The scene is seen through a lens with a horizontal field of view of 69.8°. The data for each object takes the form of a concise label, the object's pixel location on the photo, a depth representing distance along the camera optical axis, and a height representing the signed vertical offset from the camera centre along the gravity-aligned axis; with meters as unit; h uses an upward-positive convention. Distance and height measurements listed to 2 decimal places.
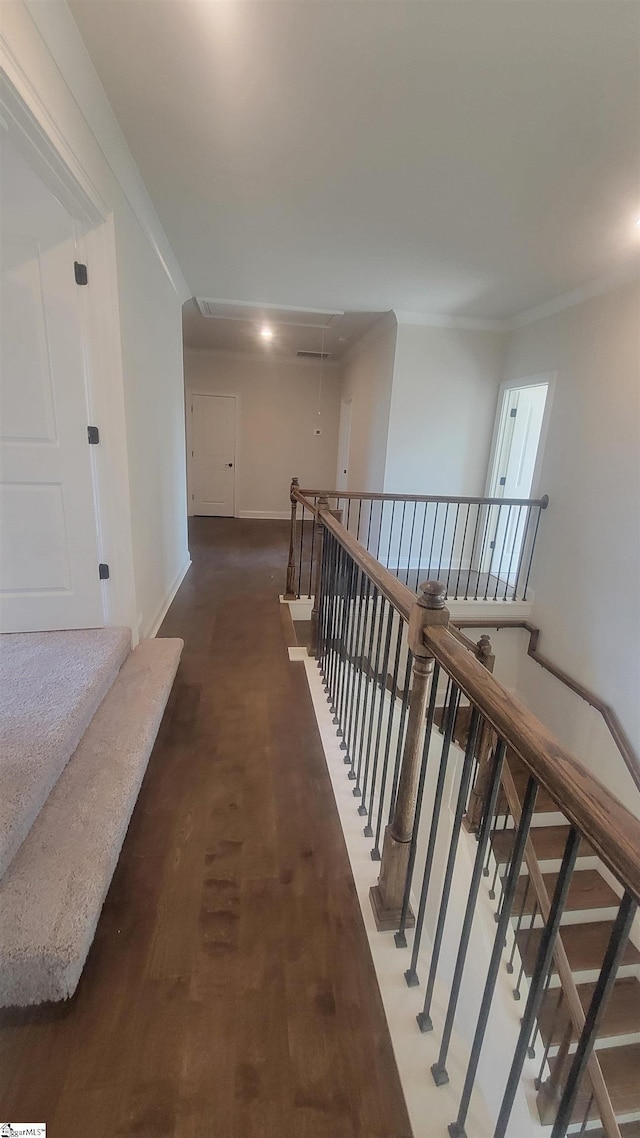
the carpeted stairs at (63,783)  1.03 -1.09
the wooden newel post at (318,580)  2.71 -0.80
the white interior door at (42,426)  1.84 +0.01
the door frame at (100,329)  1.42 +0.44
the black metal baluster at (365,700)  1.66 -0.96
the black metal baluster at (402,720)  1.22 -0.78
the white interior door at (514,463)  4.64 -0.07
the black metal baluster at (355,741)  1.82 -1.20
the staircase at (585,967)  2.54 -3.17
